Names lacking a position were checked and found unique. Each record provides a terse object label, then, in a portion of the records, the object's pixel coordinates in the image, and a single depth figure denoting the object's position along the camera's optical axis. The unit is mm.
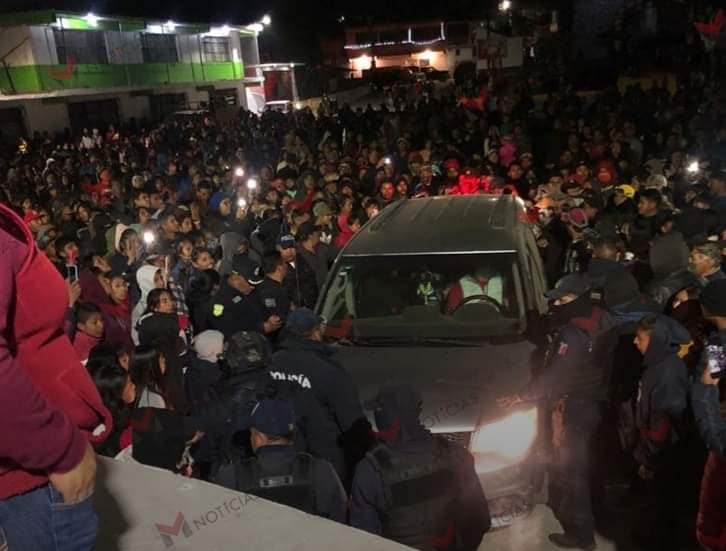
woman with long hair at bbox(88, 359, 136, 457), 3676
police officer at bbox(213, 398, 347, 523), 2963
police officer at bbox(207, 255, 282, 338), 5867
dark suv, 3982
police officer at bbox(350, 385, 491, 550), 3064
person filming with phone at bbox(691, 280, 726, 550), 3129
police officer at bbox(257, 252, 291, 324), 5918
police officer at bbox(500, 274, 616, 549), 4035
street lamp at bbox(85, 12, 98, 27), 32375
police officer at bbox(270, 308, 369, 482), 3924
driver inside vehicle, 5008
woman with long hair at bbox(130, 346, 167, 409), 4051
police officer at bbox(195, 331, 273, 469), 3756
